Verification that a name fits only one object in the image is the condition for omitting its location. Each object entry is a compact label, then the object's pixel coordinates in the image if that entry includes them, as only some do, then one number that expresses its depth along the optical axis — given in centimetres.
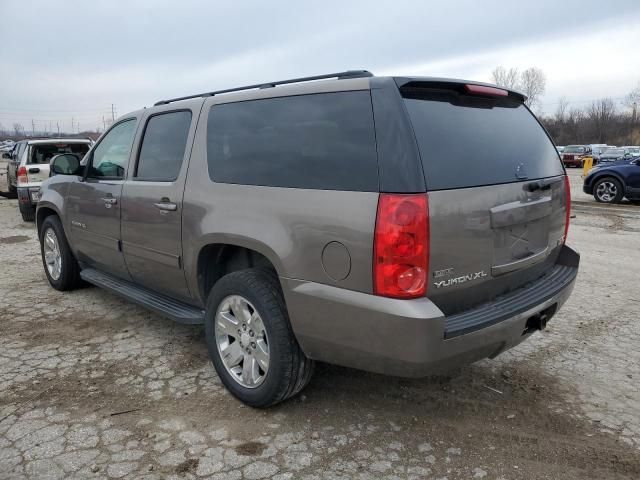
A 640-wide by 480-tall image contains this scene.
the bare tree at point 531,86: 7812
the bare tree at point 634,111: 7650
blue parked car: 1325
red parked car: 3497
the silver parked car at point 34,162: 1037
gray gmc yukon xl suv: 235
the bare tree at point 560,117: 8212
